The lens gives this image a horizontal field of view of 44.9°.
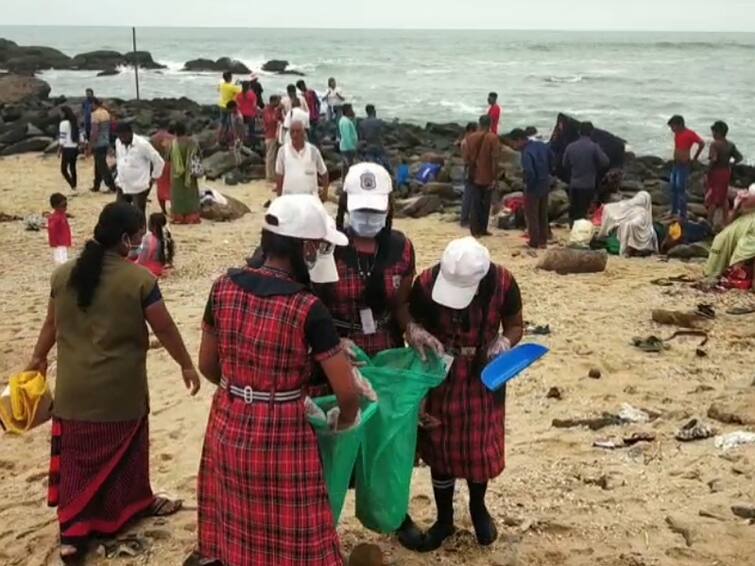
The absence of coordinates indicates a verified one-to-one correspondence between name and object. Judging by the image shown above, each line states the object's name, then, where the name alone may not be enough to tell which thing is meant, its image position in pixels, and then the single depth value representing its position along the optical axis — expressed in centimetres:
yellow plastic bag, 407
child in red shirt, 869
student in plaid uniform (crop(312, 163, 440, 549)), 375
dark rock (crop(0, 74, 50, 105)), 2889
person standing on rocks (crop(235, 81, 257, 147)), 1862
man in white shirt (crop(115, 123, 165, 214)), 1002
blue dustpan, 367
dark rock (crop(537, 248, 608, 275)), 993
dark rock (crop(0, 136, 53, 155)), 1974
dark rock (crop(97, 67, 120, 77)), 5006
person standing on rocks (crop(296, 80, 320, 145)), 1883
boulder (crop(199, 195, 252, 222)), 1265
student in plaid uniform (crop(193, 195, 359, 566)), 300
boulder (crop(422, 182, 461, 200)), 1473
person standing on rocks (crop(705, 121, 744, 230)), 1162
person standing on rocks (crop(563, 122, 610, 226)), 1139
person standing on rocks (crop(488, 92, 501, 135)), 1579
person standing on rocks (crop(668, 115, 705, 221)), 1232
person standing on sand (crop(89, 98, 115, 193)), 1421
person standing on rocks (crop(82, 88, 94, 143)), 1670
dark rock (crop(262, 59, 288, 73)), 5762
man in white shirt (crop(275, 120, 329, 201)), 915
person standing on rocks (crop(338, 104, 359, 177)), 1514
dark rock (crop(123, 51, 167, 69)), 5903
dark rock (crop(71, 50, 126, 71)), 5516
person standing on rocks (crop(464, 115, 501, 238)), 1153
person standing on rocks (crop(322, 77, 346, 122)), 2014
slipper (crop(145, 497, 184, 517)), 438
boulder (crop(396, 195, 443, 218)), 1359
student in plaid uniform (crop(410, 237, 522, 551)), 374
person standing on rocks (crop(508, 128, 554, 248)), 1084
